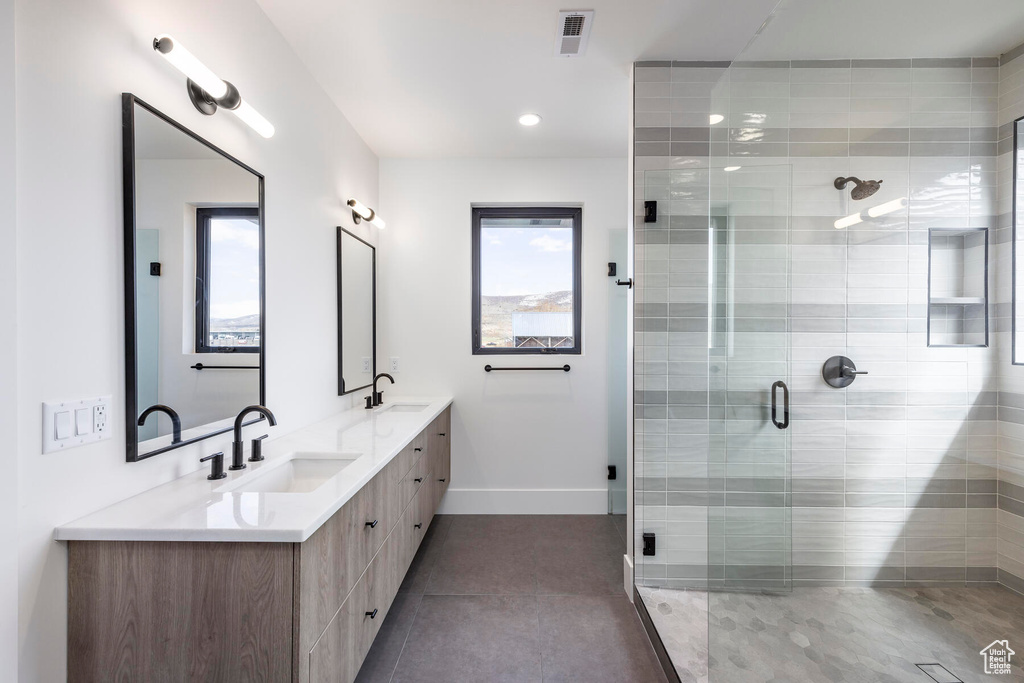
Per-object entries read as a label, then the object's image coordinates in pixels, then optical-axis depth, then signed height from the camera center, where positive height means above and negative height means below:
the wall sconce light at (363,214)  2.59 +0.75
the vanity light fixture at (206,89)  1.16 +0.73
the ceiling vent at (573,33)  1.75 +1.26
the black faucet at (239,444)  1.41 -0.35
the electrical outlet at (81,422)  0.95 -0.20
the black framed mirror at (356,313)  2.50 +0.14
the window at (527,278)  3.29 +0.44
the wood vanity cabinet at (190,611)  0.99 -0.63
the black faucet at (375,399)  2.74 -0.40
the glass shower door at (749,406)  1.18 -0.21
